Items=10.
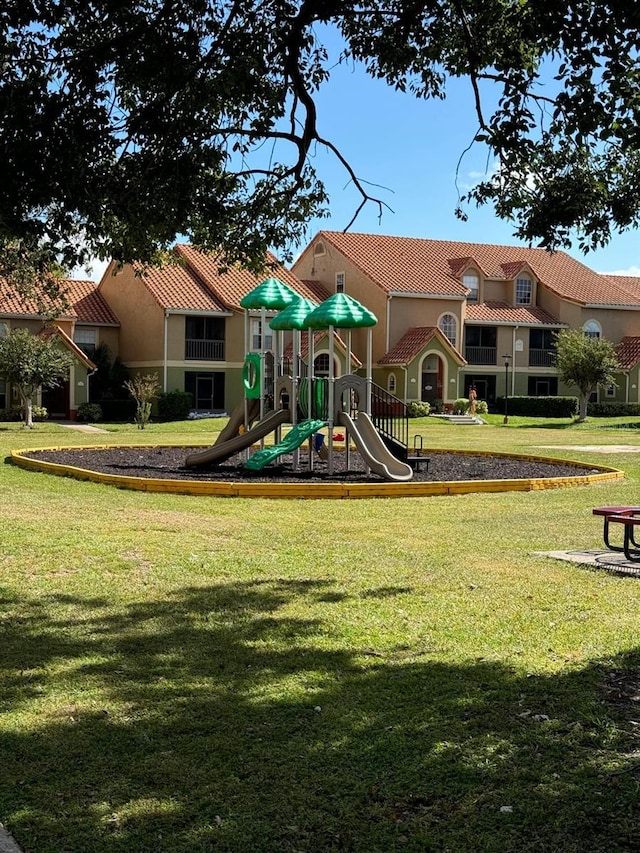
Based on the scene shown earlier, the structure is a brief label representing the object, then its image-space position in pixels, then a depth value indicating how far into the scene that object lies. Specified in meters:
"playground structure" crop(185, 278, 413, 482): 19.23
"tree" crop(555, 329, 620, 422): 48.16
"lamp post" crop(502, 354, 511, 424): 48.52
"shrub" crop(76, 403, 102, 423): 45.25
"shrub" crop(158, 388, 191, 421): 46.81
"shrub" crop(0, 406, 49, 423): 43.59
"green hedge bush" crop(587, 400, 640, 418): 55.47
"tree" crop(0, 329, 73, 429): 38.56
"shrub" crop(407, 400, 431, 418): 49.22
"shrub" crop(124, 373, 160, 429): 37.50
